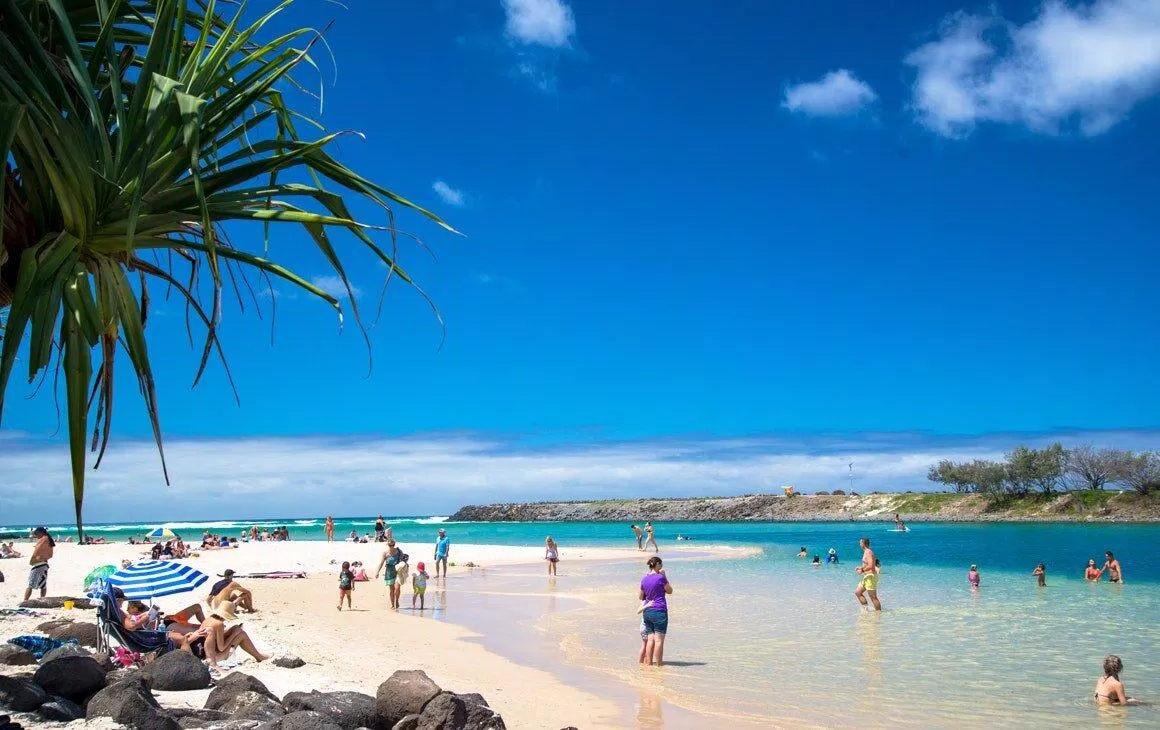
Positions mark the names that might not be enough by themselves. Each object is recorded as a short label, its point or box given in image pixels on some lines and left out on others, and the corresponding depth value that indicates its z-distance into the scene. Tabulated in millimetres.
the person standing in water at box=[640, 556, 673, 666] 11320
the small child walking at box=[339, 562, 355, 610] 17828
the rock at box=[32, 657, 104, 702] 6891
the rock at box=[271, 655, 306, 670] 10070
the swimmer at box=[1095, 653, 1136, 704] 9508
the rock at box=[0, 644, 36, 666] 8156
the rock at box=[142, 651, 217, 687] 8070
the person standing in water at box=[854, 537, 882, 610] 17453
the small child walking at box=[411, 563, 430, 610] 18859
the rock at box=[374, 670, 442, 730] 6957
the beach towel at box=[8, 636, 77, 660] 8773
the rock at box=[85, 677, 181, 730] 5887
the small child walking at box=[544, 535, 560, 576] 28281
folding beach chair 9516
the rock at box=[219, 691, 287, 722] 6598
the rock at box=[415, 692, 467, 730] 6594
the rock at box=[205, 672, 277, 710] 7141
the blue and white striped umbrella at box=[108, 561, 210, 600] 11234
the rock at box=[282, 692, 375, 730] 6941
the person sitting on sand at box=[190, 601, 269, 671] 9930
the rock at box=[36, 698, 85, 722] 6254
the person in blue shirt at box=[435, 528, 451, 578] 23719
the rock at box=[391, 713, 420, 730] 6770
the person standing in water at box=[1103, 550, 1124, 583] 23656
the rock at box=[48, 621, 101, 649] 10188
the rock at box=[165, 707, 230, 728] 6363
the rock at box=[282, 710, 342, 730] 5895
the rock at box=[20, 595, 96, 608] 13655
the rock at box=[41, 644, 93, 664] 7227
